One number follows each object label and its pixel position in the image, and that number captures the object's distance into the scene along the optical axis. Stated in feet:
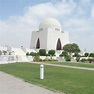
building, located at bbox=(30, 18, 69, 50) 302.86
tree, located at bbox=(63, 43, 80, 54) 258.04
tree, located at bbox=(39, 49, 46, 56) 207.41
